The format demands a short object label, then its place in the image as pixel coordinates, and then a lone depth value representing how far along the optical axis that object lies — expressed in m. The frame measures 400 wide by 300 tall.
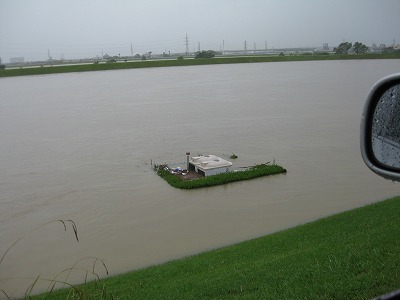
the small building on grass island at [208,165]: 14.19
